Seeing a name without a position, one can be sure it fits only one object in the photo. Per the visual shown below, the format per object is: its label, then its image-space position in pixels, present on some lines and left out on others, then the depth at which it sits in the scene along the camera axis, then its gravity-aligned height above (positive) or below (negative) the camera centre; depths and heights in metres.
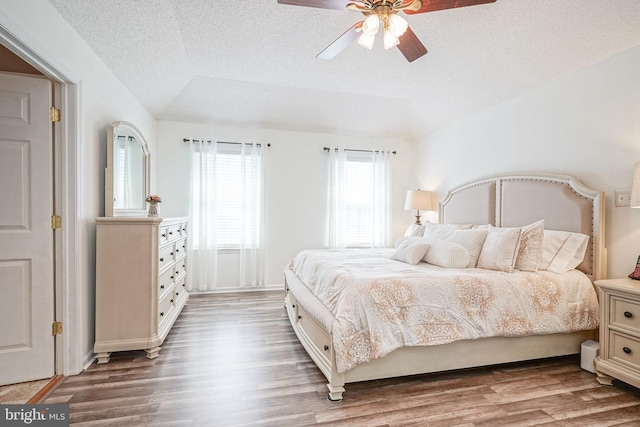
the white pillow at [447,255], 2.75 -0.39
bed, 2.06 -0.73
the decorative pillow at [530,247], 2.67 -0.31
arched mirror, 2.73 +0.36
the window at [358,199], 5.17 +0.17
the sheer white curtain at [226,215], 4.56 -0.10
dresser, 2.48 -0.63
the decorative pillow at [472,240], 2.89 -0.29
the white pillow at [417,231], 3.94 -0.27
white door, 2.13 -0.16
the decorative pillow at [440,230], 3.36 -0.22
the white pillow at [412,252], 2.89 -0.40
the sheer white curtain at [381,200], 5.23 +0.16
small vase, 2.94 -0.02
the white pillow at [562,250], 2.65 -0.33
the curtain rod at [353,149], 5.06 +0.98
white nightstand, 2.10 -0.83
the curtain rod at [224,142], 4.58 +0.98
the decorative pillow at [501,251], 2.67 -0.35
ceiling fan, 1.89 +1.24
